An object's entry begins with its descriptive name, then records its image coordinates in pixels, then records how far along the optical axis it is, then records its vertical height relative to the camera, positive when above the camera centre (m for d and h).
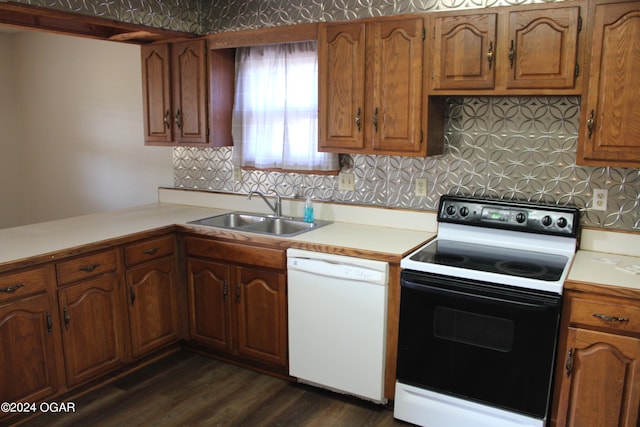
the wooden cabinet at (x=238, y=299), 2.99 -0.94
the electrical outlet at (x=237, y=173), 3.80 -0.25
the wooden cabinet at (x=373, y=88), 2.75 +0.28
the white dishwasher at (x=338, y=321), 2.63 -0.93
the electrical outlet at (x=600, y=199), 2.65 -0.28
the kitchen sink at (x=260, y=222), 3.39 -0.55
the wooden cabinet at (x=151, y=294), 3.09 -0.93
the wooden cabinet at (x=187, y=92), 3.52 +0.30
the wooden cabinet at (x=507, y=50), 2.39 +0.42
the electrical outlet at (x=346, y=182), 3.34 -0.26
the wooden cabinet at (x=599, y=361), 2.13 -0.89
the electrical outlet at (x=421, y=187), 3.10 -0.27
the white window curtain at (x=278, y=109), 3.35 +0.19
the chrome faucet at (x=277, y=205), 3.52 -0.44
